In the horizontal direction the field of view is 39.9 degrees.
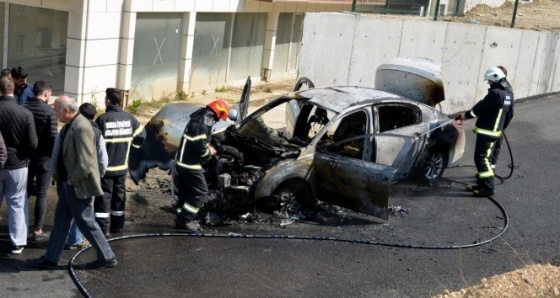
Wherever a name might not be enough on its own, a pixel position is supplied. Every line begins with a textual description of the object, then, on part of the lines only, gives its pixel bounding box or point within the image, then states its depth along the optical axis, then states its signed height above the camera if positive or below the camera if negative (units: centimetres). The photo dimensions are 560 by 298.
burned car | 892 -164
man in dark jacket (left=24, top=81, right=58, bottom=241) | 772 -159
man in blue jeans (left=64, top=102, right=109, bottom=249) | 720 -140
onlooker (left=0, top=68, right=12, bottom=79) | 766 -97
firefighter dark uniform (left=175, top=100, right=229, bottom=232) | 834 -171
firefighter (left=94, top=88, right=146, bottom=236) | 782 -162
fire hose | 821 -243
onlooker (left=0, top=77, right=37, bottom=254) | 724 -165
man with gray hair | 686 -177
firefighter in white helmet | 1053 -116
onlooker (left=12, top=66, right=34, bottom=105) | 845 -118
